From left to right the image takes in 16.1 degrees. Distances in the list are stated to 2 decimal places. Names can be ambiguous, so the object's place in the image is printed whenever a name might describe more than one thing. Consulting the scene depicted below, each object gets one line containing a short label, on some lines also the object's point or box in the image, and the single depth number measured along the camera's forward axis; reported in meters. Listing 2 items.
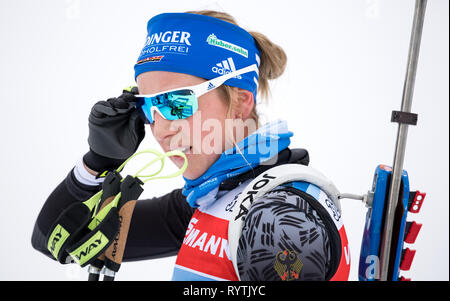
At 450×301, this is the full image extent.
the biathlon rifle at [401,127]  2.12
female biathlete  2.01
